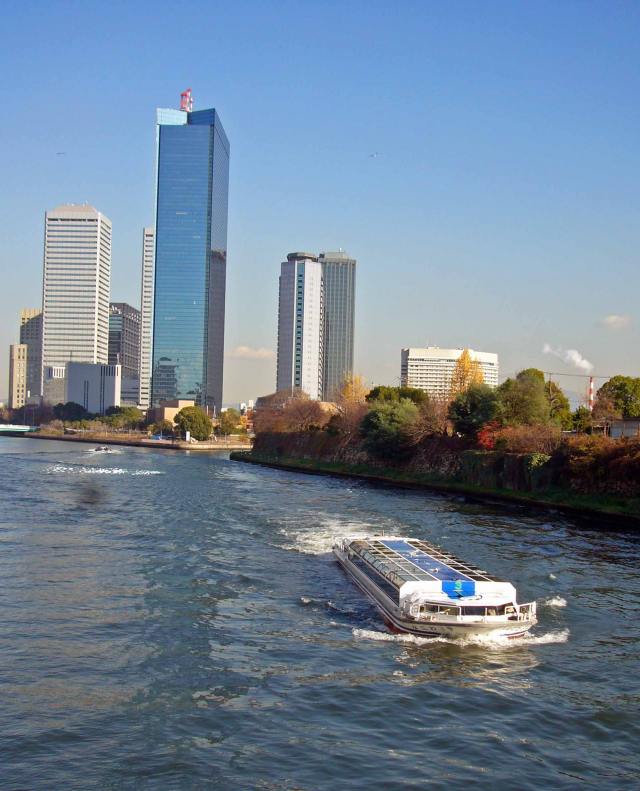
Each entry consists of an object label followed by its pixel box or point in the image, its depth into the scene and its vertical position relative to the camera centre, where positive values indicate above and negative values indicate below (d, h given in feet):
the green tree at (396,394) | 352.28 +6.89
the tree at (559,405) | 284.82 +4.03
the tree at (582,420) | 249.34 -1.25
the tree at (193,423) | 593.83 -15.29
